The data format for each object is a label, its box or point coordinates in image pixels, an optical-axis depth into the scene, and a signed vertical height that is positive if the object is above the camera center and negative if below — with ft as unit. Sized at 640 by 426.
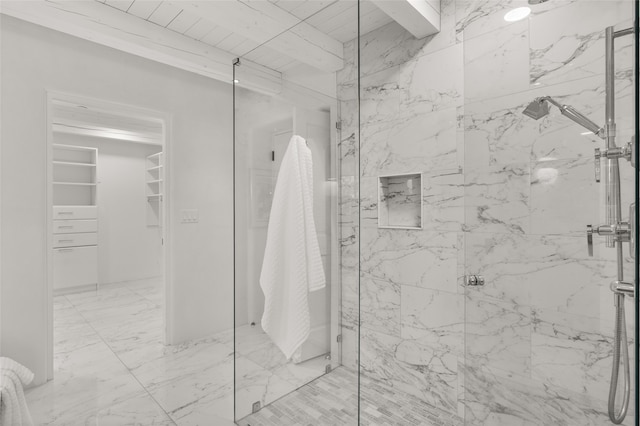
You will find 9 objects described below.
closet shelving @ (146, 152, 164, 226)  17.52 +1.01
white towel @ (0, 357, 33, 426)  4.95 -2.93
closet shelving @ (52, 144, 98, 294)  14.29 -0.28
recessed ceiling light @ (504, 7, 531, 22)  3.41 +2.14
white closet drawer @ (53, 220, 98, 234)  14.33 -0.61
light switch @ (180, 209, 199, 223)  9.20 -0.10
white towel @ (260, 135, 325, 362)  4.59 -0.67
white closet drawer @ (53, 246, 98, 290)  14.11 -2.43
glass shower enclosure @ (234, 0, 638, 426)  2.93 -0.06
